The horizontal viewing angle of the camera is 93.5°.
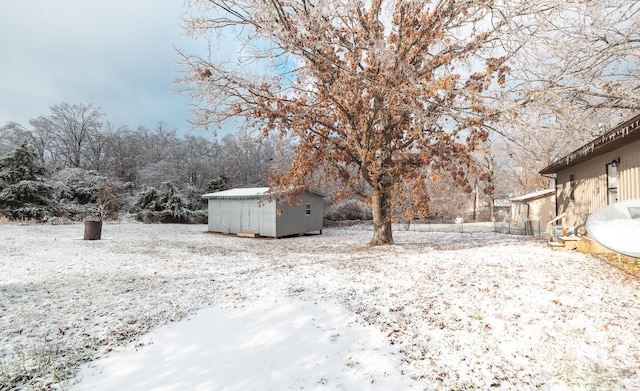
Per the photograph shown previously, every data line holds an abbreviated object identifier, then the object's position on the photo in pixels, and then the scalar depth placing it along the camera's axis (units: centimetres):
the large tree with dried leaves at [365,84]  757
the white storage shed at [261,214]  1636
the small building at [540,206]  1943
